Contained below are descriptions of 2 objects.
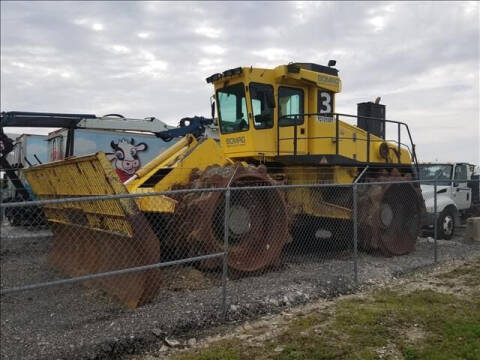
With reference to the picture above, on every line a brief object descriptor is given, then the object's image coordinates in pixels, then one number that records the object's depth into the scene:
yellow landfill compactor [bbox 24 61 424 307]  6.61
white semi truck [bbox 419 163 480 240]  12.64
